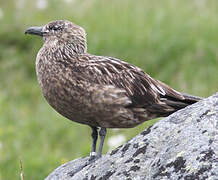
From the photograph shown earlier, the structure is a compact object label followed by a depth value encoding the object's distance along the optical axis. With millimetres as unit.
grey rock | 7066
